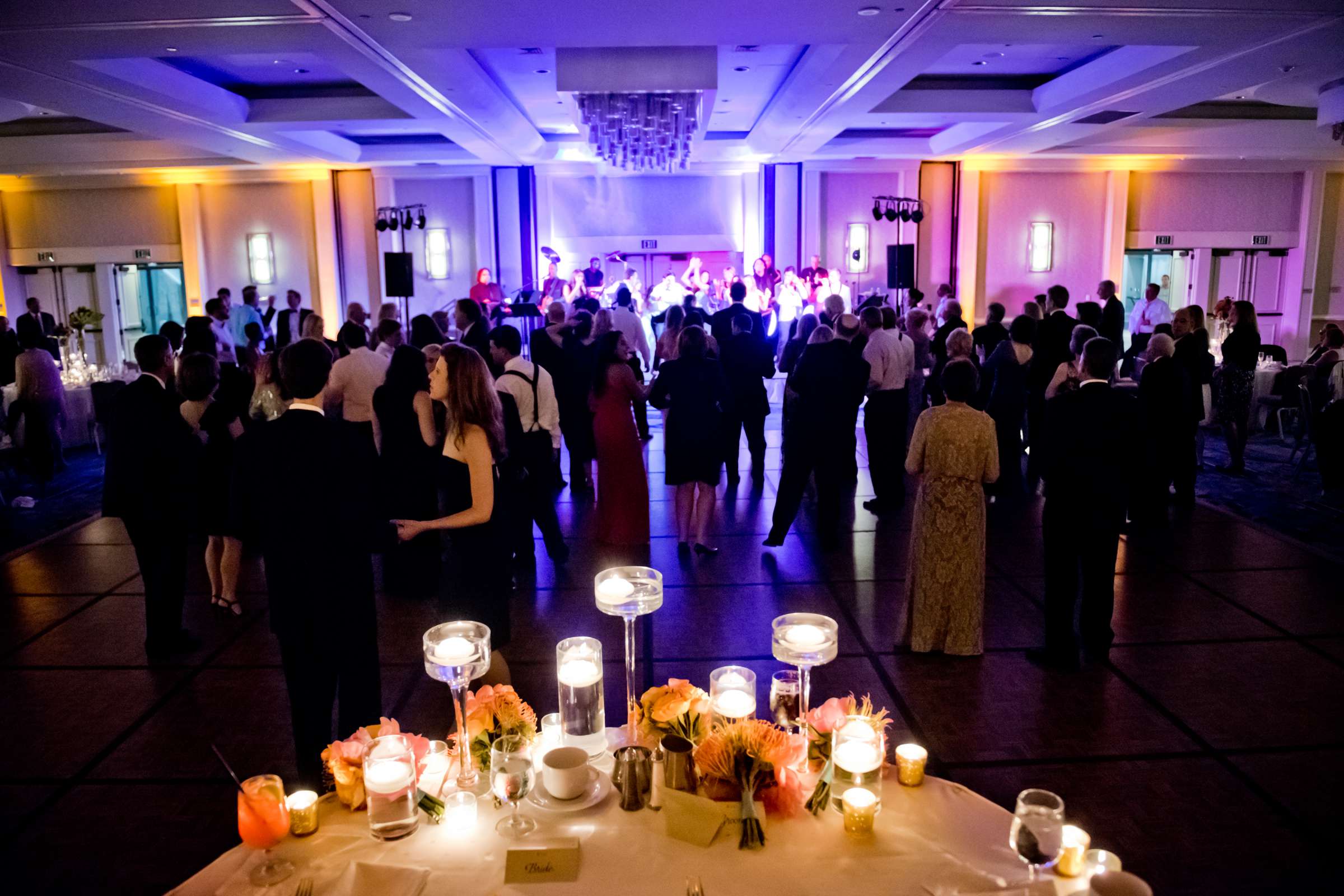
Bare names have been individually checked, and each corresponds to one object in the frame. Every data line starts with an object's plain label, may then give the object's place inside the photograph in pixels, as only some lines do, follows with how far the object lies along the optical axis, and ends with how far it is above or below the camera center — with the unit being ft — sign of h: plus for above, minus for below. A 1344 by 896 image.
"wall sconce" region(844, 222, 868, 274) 50.85 +2.27
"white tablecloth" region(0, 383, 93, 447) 31.47 -4.25
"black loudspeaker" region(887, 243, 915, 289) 43.88 +0.99
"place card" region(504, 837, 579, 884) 5.79 -3.66
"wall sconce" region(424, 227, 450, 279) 51.11 +2.13
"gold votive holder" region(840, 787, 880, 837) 6.15 -3.51
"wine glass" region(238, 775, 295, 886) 5.98 -3.42
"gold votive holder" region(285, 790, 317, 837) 6.18 -3.52
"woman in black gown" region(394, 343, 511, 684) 10.61 -2.35
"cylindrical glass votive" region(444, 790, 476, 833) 6.38 -3.64
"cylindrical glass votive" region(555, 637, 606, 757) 7.26 -3.23
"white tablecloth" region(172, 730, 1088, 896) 5.73 -3.71
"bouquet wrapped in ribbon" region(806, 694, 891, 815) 6.79 -3.24
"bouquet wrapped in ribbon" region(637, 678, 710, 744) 6.70 -3.15
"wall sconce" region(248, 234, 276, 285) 50.70 +1.87
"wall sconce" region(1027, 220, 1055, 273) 50.24 +2.11
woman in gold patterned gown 13.02 -3.50
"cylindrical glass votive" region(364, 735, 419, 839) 6.14 -3.37
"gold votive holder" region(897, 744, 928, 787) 6.74 -3.53
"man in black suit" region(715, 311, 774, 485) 22.68 -2.20
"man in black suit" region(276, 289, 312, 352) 33.40 -1.13
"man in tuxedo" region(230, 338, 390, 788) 8.51 -2.47
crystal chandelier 30.22 +5.71
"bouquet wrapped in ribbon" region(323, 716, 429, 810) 6.50 -3.37
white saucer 6.47 -3.62
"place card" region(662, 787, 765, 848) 6.11 -3.54
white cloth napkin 5.67 -3.68
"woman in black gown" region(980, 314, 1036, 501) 22.54 -2.59
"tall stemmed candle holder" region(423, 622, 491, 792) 6.69 -2.72
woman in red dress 18.03 -3.27
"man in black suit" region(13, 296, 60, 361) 25.12 -0.92
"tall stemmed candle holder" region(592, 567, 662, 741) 7.30 -2.46
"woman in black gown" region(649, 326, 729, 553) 17.83 -2.34
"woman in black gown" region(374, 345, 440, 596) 14.97 -2.93
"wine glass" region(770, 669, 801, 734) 7.32 -3.29
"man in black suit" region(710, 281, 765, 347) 23.02 -0.90
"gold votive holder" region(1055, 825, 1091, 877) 5.74 -3.56
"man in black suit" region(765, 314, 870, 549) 18.21 -2.70
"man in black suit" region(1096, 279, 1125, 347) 29.27 -0.91
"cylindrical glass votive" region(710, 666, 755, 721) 6.98 -3.14
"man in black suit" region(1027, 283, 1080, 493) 23.24 -1.89
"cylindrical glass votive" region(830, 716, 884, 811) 6.31 -3.26
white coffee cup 6.46 -3.42
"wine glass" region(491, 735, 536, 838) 6.31 -3.43
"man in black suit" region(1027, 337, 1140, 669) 12.94 -2.92
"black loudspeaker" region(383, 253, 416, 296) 42.16 +0.80
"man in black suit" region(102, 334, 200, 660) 13.52 -2.59
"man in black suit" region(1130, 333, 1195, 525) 20.15 -3.08
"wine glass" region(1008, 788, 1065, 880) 5.62 -3.35
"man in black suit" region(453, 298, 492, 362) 21.43 -0.84
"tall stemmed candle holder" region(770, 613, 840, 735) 6.83 -2.67
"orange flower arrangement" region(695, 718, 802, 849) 6.19 -3.26
